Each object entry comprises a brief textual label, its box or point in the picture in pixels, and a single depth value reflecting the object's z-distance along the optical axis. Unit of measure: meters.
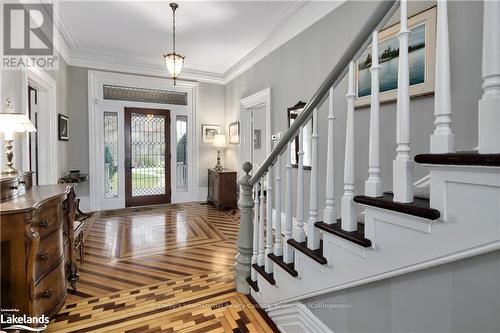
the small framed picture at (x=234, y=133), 5.74
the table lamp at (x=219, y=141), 6.00
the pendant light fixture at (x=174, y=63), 3.64
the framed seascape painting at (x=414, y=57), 2.02
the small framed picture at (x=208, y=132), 6.30
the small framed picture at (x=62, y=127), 4.35
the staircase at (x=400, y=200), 0.74
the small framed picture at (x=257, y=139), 5.48
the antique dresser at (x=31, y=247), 1.56
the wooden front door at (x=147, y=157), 5.68
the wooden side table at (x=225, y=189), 5.49
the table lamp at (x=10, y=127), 2.10
